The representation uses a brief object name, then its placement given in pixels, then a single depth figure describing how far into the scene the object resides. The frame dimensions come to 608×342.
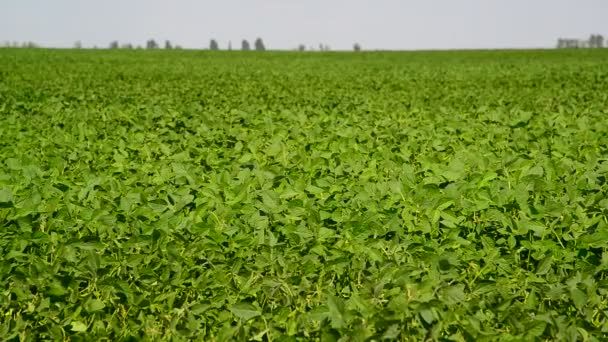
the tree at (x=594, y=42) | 194.54
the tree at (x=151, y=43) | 189.25
